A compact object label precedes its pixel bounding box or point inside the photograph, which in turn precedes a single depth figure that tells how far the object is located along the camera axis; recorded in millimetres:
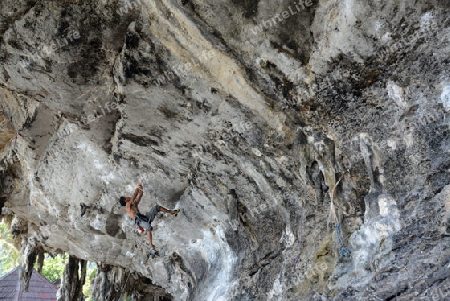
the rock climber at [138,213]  6474
